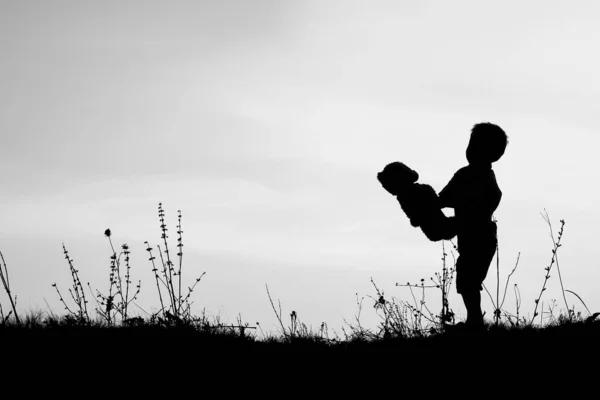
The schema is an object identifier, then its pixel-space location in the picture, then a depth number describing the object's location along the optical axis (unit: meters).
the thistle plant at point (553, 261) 6.60
